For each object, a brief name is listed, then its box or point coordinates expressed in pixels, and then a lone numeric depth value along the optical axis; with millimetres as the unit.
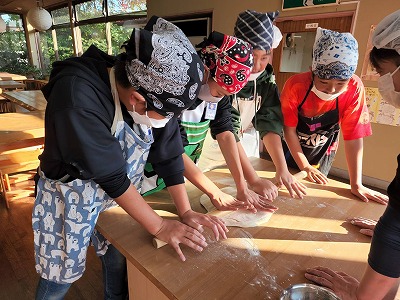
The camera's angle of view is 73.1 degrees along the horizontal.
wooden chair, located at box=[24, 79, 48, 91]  6466
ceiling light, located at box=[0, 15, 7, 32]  5184
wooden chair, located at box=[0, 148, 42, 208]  2355
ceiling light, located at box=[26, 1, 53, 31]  4445
